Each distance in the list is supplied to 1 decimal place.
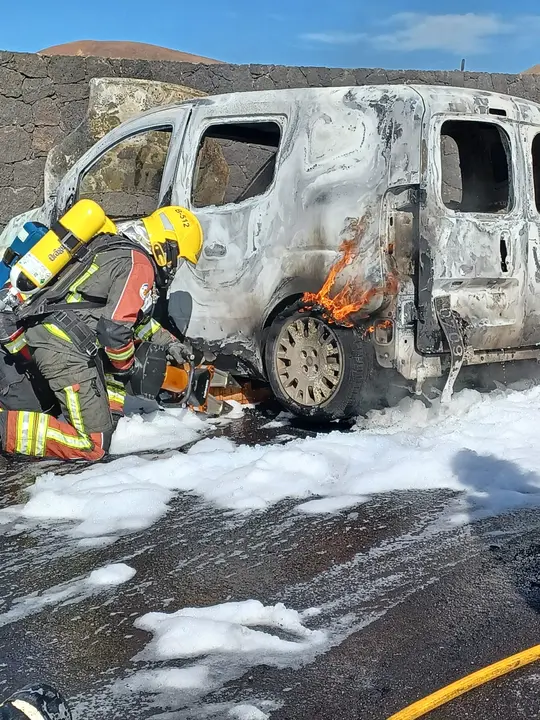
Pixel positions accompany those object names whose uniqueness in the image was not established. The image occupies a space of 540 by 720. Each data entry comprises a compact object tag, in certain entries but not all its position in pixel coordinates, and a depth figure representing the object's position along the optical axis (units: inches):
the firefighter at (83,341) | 216.2
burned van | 226.1
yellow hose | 104.5
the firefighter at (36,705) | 86.1
